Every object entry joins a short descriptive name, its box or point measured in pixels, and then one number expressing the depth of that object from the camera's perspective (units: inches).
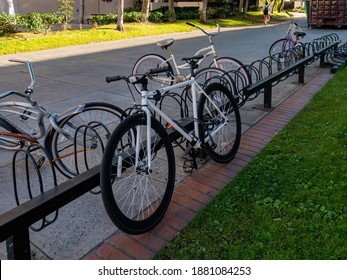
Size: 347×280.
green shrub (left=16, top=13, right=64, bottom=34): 547.8
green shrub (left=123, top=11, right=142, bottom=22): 758.1
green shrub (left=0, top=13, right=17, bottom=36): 518.0
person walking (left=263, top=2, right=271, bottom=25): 1047.8
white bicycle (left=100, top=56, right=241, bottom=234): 97.4
